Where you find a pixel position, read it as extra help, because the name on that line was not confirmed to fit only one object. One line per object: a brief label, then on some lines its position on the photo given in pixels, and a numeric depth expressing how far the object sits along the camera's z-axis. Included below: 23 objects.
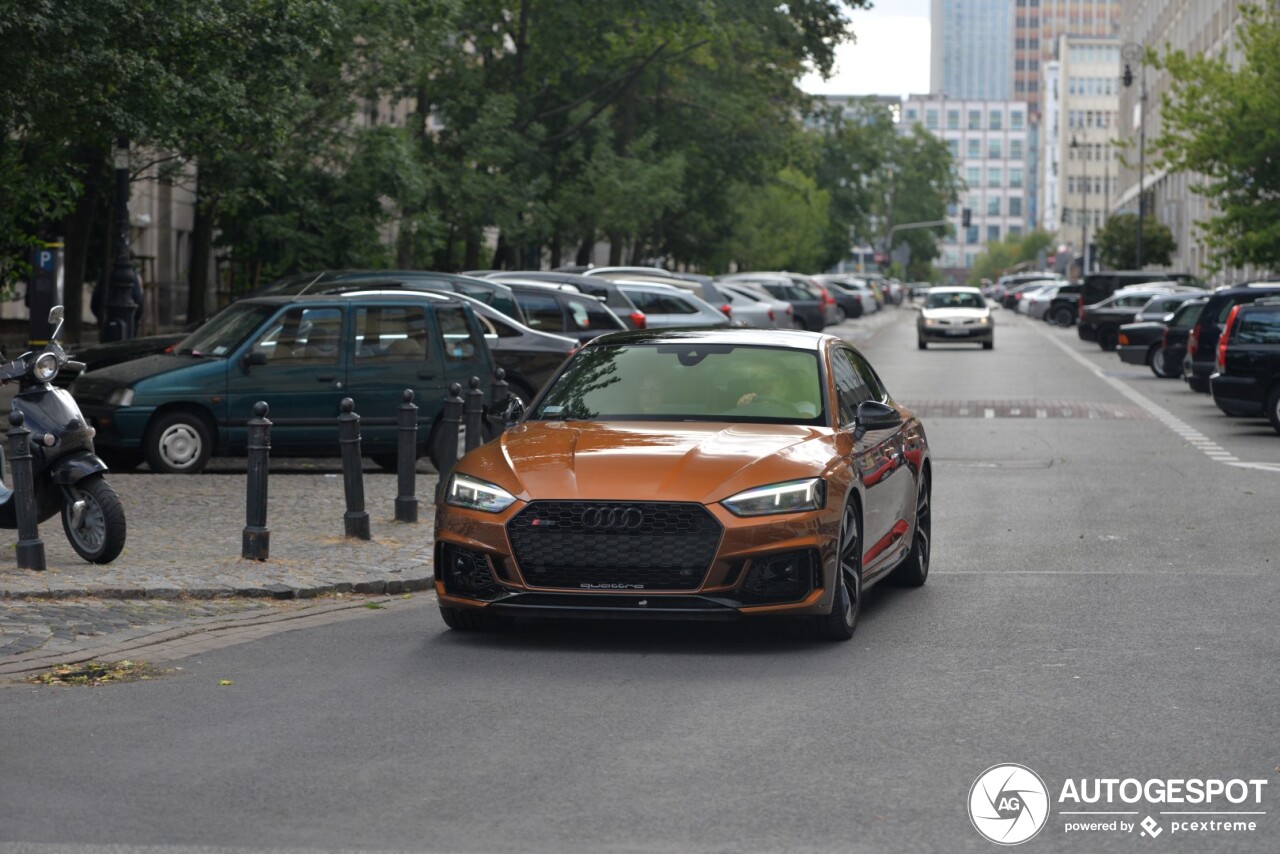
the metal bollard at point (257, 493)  11.55
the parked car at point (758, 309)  47.23
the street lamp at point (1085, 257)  137.21
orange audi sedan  8.74
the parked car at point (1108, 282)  58.44
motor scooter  11.27
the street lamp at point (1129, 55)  78.30
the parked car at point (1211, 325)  29.05
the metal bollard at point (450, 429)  14.62
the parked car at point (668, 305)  33.47
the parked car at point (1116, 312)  50.72
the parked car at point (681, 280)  40.00
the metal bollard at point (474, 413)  14.91
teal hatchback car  17.20
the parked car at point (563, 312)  24.69
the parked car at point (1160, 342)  35.91
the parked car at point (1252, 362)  23.72
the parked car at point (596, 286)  29.00
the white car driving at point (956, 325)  51.38
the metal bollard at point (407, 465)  13.62
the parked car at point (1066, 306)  75.06
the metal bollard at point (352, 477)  12.63
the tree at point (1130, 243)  98.31
